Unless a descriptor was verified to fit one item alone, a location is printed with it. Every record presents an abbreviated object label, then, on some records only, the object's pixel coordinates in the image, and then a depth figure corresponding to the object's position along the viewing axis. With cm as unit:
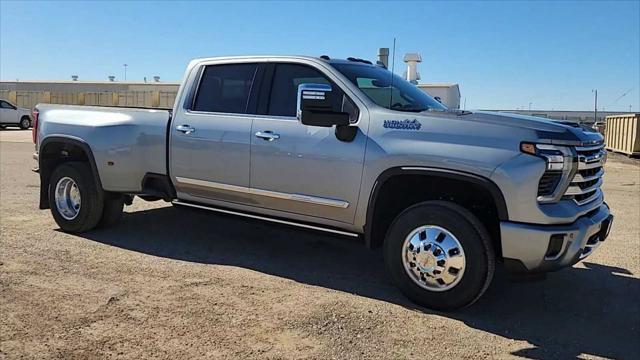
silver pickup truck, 410
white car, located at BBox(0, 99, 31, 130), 3111
